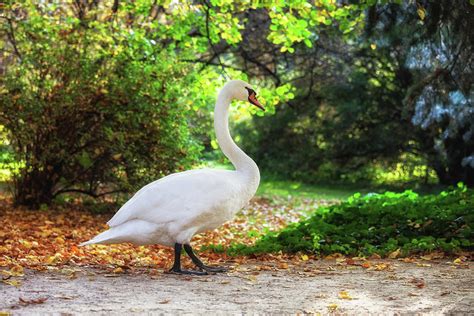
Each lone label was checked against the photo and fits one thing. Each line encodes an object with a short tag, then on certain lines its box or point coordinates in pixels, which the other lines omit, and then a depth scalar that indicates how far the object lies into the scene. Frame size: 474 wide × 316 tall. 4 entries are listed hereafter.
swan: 6.54
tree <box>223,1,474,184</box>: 18.78
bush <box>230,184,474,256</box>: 8.38
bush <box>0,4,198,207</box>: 12.01
